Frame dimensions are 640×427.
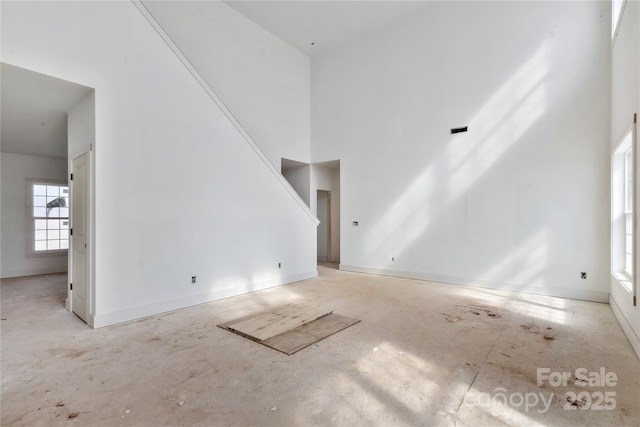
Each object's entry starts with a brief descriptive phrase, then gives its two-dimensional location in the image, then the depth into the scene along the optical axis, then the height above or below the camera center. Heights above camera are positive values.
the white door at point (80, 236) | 3.81 -0.33
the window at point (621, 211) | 4.21 +0.01
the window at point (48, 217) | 7.16 -0.14
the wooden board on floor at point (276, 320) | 3.44 -1.39
